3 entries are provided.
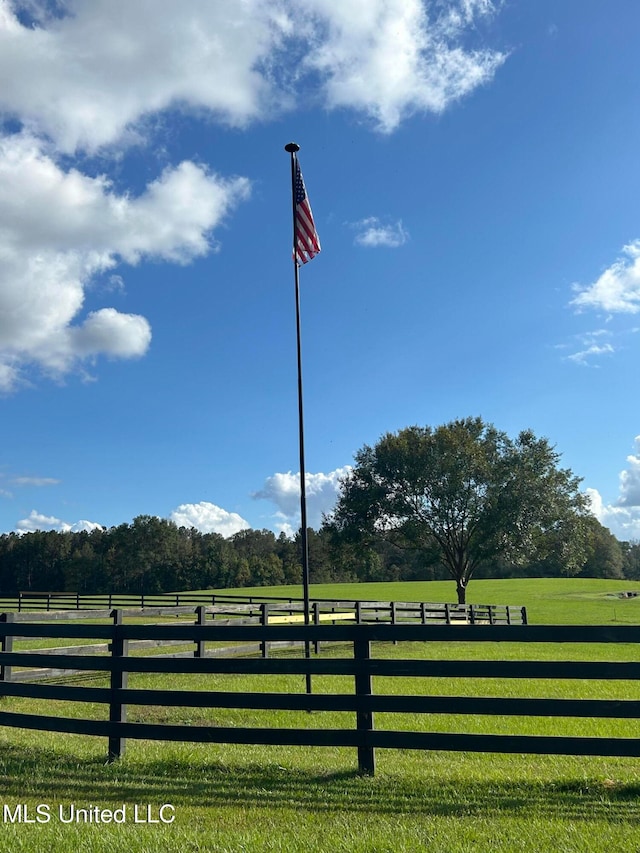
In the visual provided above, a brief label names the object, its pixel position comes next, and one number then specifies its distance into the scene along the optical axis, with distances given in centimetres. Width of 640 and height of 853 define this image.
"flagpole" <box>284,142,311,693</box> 1130
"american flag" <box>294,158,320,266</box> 1322
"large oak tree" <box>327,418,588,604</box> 4225
